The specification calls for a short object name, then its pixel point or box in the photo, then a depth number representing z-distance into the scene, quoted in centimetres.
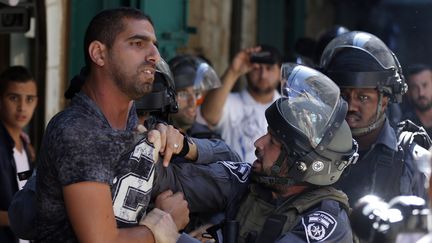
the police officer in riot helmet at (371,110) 509
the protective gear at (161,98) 457
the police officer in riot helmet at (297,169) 404
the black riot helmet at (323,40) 713
